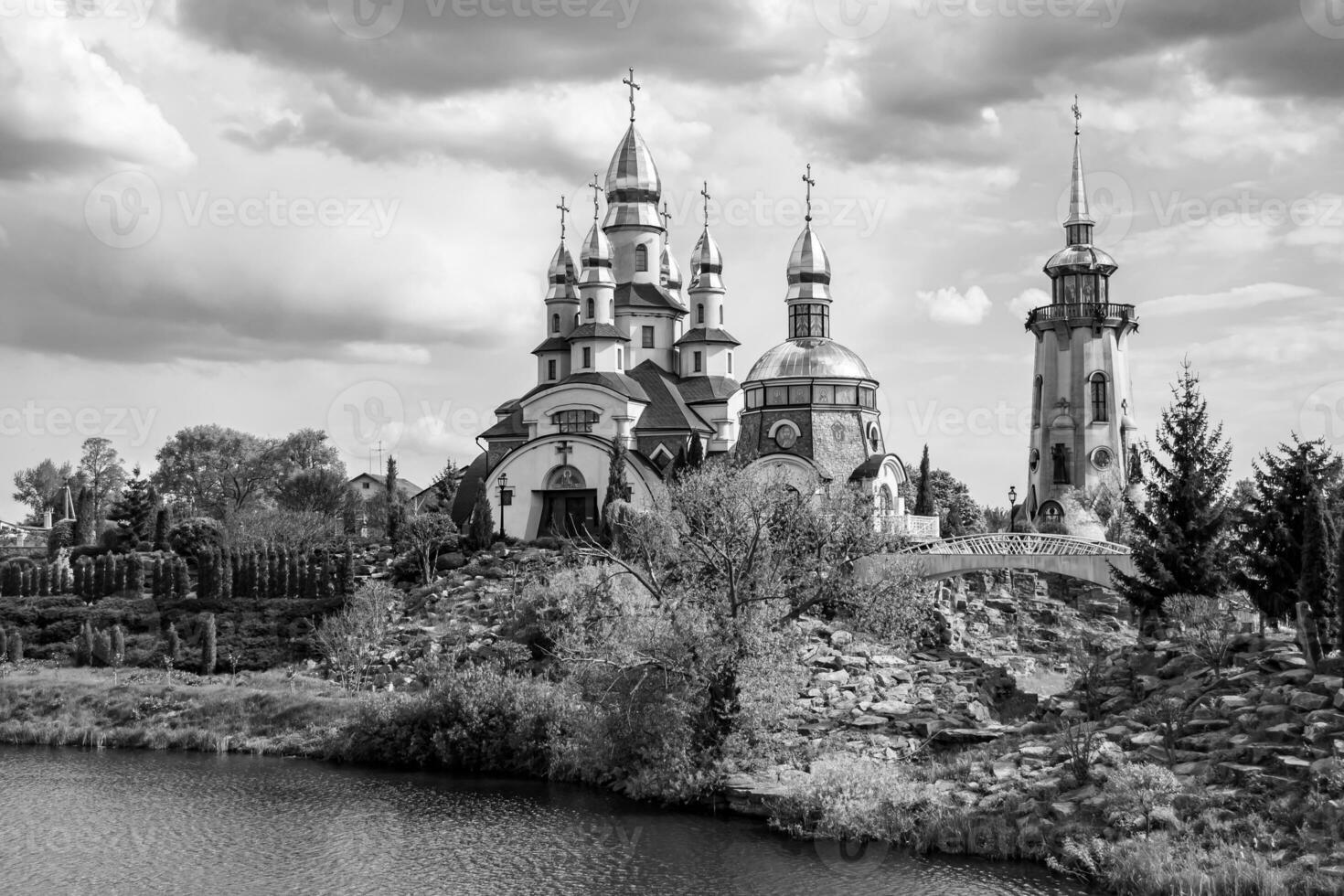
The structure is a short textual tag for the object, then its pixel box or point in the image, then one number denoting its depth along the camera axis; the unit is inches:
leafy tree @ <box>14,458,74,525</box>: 4852.4
